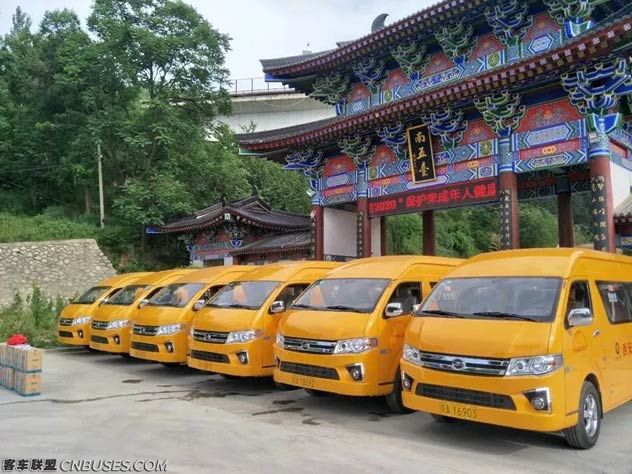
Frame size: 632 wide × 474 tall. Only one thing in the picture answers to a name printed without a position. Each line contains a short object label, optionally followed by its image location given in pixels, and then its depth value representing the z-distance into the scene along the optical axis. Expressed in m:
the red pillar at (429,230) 16.87
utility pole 26.30
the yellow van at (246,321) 8.21
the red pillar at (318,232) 16.31
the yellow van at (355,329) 6.81
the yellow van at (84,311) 12.75
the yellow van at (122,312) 11.42
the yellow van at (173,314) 9.71
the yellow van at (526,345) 5.19
